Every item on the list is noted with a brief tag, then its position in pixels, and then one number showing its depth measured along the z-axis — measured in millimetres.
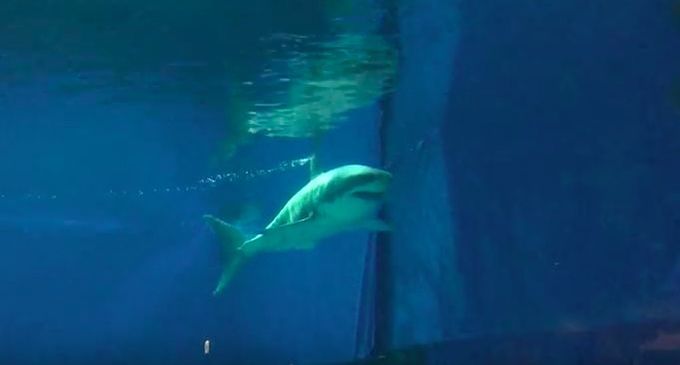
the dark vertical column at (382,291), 13945
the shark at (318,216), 9703
